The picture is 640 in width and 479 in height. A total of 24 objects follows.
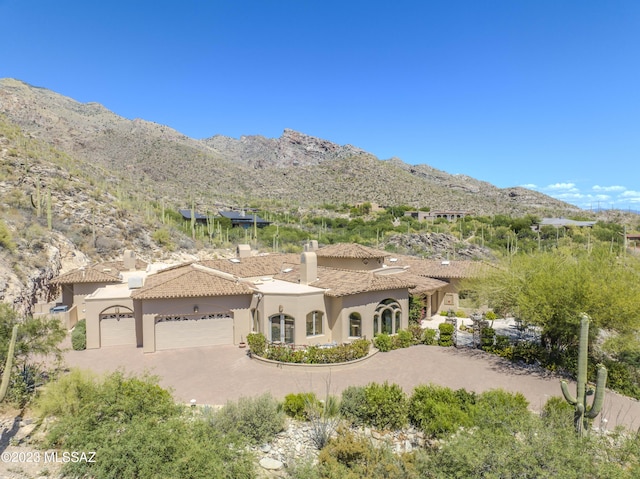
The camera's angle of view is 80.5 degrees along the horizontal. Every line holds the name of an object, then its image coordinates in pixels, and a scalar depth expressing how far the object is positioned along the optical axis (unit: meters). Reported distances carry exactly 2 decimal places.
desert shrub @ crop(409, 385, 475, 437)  11.97
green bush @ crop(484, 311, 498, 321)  29.20
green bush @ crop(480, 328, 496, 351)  20.90
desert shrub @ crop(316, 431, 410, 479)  10.18
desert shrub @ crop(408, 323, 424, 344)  22.19
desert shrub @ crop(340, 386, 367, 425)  13.55
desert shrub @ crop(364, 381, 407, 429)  13.16
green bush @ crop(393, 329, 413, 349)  21.31
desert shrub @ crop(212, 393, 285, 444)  12.29
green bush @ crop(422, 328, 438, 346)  22.08
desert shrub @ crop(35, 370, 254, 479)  8.96
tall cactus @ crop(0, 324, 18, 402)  10.98
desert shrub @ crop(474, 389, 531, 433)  10.39
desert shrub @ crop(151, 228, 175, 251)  44.48
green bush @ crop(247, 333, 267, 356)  19.20
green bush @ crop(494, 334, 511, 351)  20.53
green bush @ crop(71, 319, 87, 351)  20.58
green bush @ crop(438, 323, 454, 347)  21.86
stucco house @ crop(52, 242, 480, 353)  20.75
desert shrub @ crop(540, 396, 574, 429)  10.54
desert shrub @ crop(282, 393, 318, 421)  13.74
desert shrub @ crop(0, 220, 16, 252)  25.53
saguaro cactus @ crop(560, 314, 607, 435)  10.20
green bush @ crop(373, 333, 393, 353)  20.64
